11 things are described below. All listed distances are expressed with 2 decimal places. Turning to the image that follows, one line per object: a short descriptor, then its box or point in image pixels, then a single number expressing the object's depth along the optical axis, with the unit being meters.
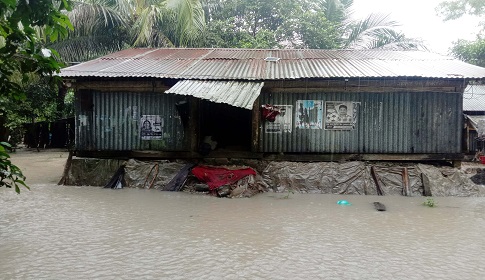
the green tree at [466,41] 20.02
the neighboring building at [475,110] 15.23
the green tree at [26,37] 2.80
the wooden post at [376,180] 9.24
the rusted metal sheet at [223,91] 7.96
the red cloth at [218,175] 8.97
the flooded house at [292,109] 9.33
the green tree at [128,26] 16.32
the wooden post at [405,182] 9.16
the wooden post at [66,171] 10.05
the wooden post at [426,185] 9.13
